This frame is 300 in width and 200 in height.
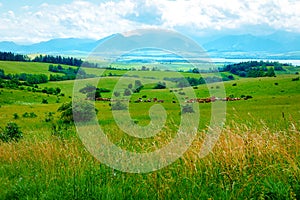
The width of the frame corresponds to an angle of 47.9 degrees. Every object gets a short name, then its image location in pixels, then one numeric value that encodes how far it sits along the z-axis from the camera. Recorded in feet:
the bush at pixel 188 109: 99.07
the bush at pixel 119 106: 82.71
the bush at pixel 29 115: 124.47
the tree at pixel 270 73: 345.84
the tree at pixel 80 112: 86.89
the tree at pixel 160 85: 290.35
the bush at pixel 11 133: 50.58
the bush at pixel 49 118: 102.93
